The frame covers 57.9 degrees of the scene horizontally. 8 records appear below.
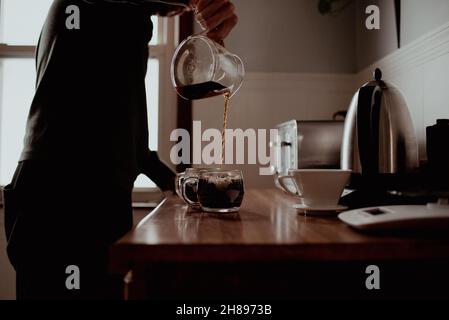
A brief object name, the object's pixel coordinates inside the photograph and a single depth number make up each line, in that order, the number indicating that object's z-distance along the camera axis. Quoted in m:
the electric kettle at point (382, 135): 1.02
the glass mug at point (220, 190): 0.91
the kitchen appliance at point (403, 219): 0.62
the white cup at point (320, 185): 0.86
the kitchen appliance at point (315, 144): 1.58
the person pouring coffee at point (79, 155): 1.09
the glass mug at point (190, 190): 1.03
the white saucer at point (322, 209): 0.86
